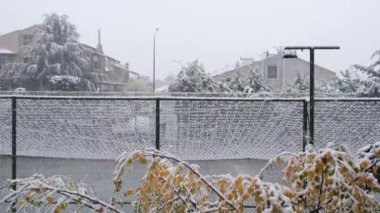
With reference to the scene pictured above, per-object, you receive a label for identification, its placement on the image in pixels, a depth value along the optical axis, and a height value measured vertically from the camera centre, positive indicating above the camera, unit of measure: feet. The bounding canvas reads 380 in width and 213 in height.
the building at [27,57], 64.54 +7.37
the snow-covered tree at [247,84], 43.37 +1.80
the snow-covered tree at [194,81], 41.39 +1.98
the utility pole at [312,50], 9.30 +1.14
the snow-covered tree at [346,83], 43.47 +2.11
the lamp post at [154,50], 68.76 +8.50
